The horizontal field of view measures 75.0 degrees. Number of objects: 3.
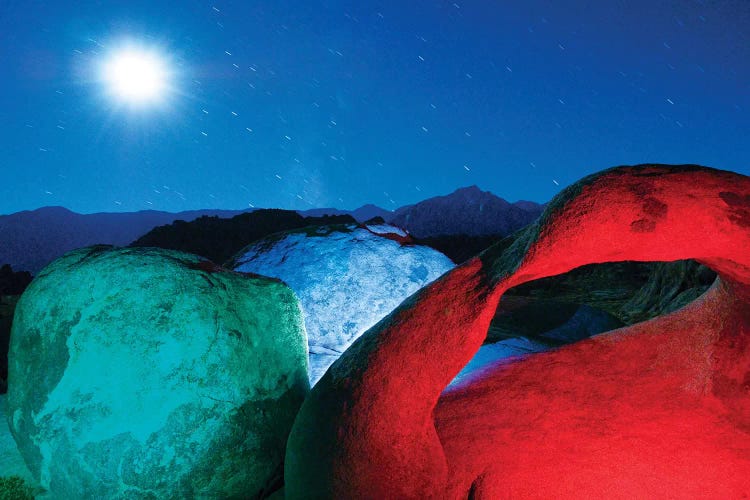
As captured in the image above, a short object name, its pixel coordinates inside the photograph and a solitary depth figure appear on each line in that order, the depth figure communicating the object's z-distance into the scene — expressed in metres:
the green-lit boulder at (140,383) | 2.70
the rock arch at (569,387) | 2.25
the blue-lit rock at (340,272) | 4.13
